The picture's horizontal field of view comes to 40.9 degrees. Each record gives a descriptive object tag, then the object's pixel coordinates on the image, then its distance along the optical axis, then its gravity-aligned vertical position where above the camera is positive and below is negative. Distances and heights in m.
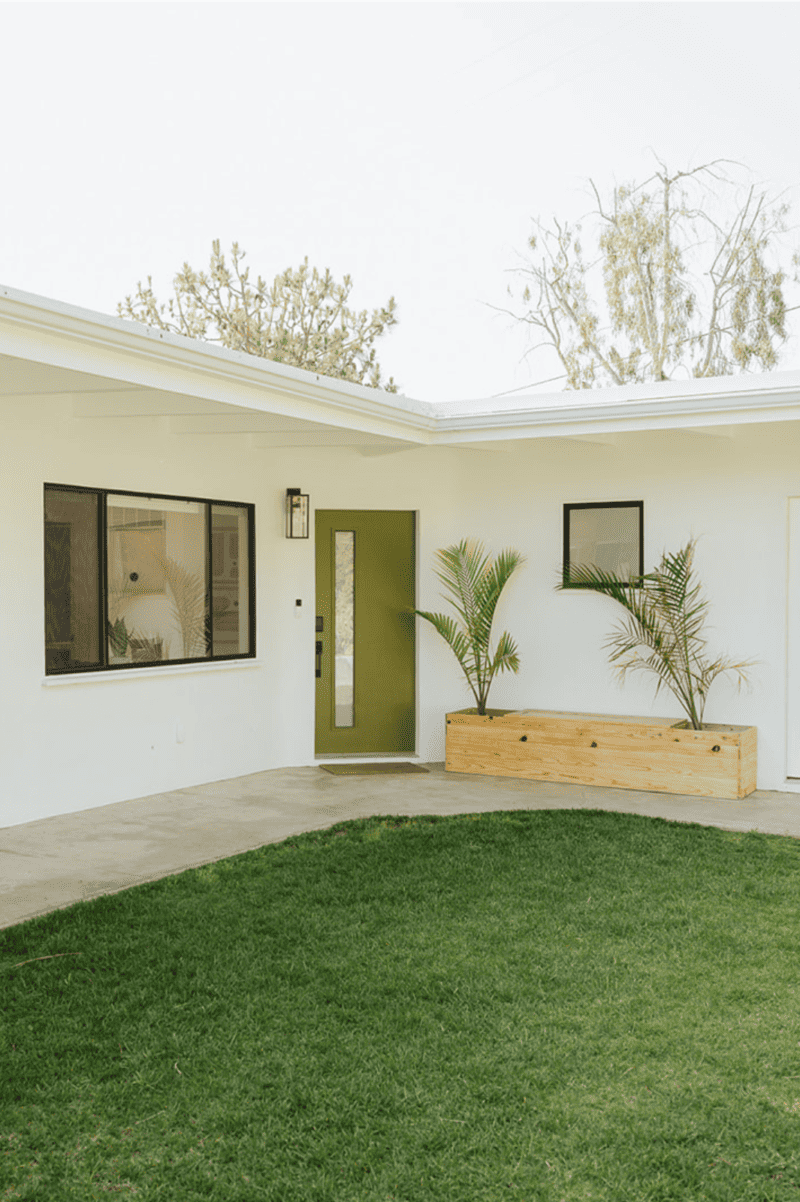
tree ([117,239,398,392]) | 19.69 +5.14
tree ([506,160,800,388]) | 18.77 +5.38
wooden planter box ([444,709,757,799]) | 7.30 -1.16
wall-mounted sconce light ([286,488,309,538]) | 8.64 +0.62
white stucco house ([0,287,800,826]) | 6.50 +0.33
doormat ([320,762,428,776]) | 8.29 -1.41
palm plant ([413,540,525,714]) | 8.40 -0.17
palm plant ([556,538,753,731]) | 7.62 -0.30
